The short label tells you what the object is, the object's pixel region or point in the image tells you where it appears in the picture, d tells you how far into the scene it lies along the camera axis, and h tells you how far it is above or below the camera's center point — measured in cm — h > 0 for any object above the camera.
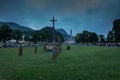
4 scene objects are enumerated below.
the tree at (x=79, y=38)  7278 +311
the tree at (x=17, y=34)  5261 +472
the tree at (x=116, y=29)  4570 +647
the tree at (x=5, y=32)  4213 +482
